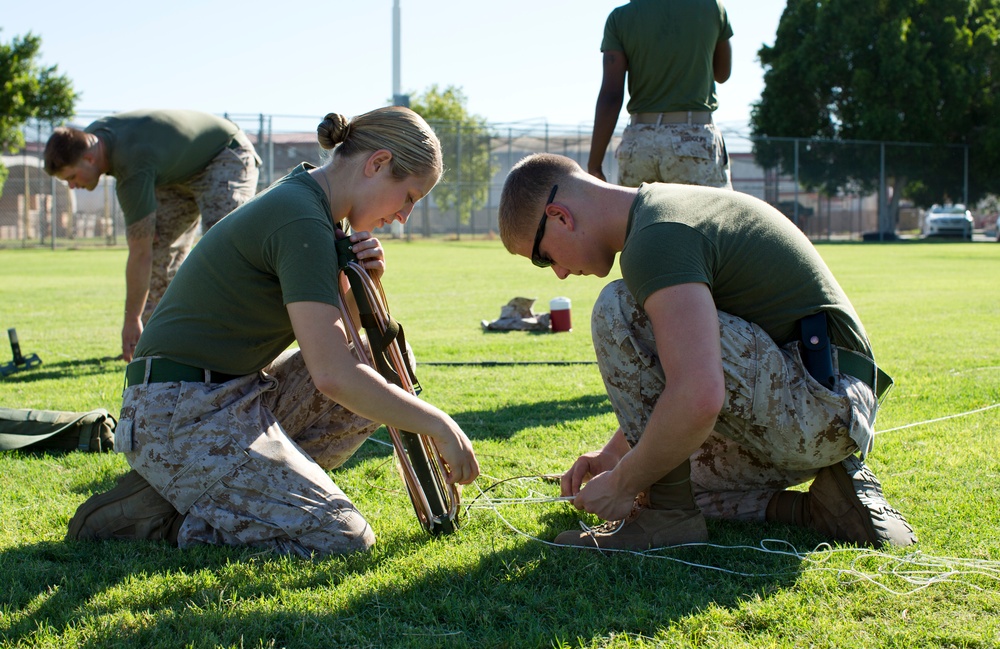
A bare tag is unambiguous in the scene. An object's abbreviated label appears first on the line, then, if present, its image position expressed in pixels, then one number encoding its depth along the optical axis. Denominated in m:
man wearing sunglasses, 2.73
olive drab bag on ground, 4.16
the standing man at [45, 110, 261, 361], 6.00
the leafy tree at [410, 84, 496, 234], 34.16
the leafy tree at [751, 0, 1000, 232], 37.50
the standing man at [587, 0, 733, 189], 5.61
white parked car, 37.31
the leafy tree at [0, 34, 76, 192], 23.59
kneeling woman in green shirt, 2.80
